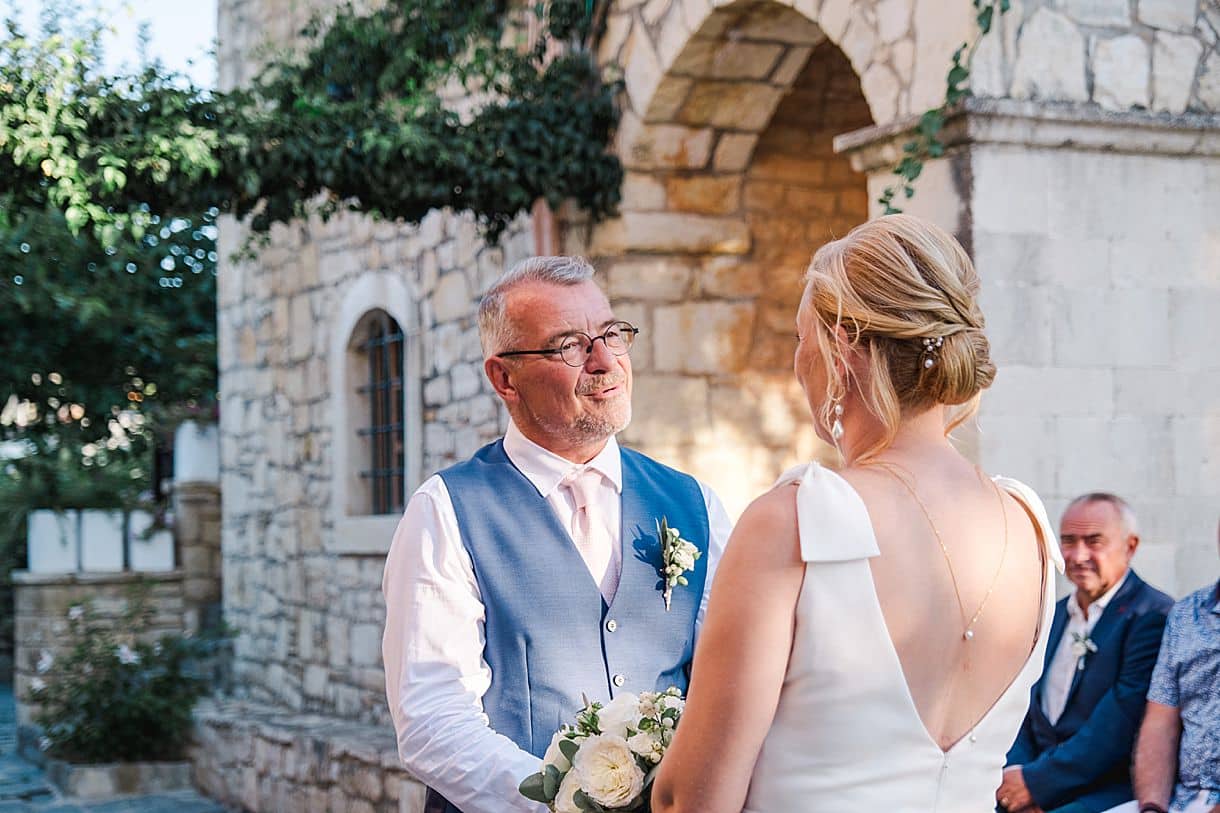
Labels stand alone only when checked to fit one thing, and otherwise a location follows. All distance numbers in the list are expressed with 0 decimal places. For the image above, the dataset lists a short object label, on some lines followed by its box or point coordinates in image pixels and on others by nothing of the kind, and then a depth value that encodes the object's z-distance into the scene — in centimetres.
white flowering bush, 850
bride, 157
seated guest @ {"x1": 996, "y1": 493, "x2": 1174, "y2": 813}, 392
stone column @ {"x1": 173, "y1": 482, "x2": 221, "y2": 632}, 1057
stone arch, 594
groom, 222
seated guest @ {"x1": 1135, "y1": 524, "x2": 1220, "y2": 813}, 371
